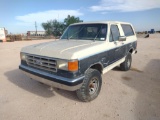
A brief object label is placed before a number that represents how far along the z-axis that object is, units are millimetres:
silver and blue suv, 3039
